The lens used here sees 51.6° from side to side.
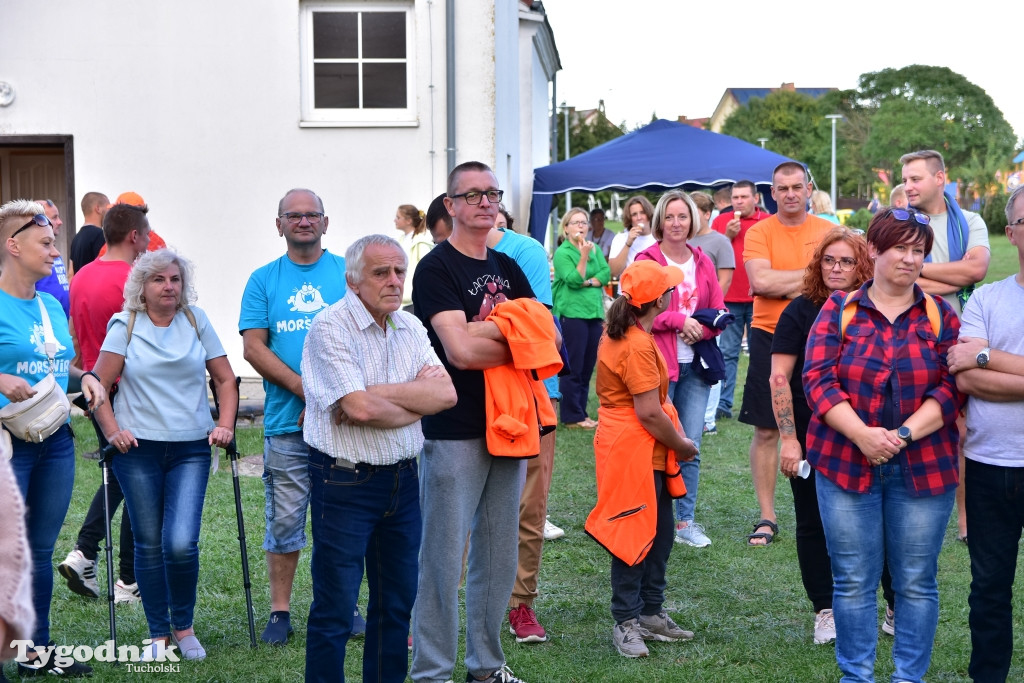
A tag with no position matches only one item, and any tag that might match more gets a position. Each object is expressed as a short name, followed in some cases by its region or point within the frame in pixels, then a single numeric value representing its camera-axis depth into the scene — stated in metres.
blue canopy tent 15.62
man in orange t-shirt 6.25
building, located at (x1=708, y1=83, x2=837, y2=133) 144.62
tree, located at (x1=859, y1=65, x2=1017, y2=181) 75.94
